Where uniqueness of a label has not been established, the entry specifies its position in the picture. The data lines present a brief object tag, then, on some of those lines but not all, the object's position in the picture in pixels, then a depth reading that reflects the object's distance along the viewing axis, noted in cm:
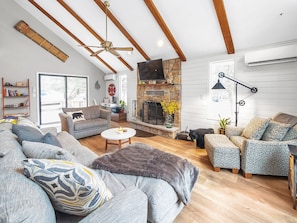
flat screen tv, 503
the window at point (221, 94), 394
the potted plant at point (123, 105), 695
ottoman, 256
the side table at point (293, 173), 181
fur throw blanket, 158
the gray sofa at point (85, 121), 410
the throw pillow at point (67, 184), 91
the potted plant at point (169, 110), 470
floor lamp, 355
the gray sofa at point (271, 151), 232
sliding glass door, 596
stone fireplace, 480
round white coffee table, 317
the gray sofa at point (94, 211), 76
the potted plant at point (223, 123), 373
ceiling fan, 313
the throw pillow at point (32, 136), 163
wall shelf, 506
